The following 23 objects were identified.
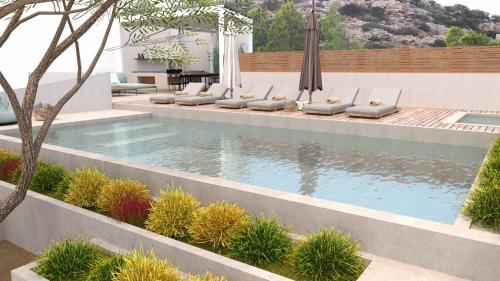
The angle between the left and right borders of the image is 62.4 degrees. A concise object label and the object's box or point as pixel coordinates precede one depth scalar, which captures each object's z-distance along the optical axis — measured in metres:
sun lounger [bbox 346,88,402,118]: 10.46
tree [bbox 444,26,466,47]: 43.84
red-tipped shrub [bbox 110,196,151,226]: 4.93
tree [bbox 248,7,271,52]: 49.47
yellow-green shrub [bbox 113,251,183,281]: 3.27
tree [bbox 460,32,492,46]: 36.88
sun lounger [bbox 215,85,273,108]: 13.04
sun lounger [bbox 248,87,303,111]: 12.34
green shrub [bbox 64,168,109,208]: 5.55
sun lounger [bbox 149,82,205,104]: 14.65
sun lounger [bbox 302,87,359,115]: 11.18
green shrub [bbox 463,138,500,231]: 3.94
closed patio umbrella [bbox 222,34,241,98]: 14.43
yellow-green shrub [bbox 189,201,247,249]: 4.29
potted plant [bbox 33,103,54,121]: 12.28
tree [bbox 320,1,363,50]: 49.88
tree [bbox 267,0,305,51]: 49.84
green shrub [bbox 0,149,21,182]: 6.81
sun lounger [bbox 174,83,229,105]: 14.19
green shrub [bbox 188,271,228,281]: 3.26
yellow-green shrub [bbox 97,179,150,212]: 5.27
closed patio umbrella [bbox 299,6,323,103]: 12.45
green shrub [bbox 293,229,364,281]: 3.64
